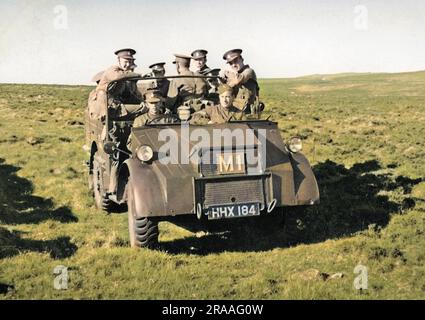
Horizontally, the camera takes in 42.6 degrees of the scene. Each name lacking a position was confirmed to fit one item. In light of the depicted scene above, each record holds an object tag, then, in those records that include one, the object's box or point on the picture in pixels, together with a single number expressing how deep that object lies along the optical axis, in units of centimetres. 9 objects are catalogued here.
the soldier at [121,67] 916
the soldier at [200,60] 1120
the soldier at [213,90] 1038
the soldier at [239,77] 944
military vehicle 698
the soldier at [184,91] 1018
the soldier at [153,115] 843
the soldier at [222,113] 845
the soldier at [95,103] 913
